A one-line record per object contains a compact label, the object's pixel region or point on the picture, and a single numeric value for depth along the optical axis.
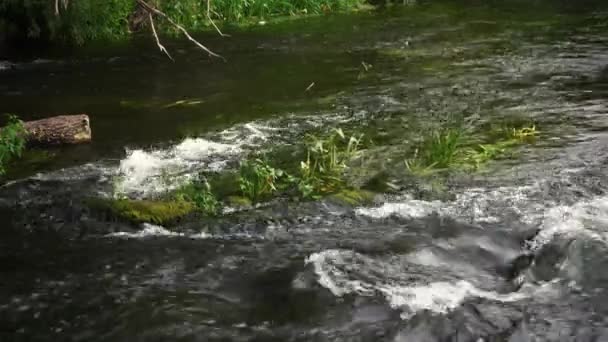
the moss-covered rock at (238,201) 7.76
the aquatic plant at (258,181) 7.98
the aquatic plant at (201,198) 7.61
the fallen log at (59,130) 9.99
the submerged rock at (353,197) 7.77
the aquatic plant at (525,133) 9.55
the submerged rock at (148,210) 7.40
